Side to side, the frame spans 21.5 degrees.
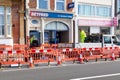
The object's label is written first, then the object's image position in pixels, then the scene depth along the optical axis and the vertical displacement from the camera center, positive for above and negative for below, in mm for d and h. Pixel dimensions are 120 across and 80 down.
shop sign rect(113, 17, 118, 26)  37703 +1726
